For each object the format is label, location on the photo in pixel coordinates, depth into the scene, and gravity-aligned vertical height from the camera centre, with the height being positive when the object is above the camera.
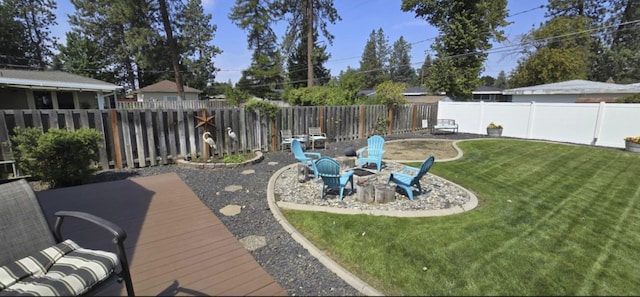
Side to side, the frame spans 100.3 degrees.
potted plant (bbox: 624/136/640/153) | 9.23 -1.22
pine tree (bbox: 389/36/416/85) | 70.50 +12.63
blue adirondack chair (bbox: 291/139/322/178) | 6.24 -1.09
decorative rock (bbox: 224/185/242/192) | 5.33 -1.64
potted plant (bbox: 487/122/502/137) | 13.32 -1.09
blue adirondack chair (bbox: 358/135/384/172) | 6.87 -1.18
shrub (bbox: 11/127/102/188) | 4.88 -0.89
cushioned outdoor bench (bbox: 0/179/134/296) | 1.93 -1.25
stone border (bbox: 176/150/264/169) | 6.83 -1.49
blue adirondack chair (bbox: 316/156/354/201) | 4.56 -1.20
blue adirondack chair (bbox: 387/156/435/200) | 4.75 -1.33
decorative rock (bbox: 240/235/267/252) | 3.31 -1.72
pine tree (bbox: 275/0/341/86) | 20.75 +7.13
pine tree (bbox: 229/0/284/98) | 27.55 +7.31
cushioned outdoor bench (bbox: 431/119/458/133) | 14.14 -0.98
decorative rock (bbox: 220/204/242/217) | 4.25 -1.67
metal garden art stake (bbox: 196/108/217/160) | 7.41 -0.70
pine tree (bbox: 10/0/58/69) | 31.00 +9.32
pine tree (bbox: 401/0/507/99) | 18.89 +5.05
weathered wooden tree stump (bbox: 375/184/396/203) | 4.70 -1.51
